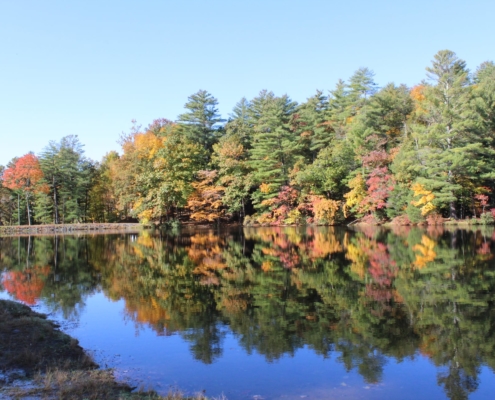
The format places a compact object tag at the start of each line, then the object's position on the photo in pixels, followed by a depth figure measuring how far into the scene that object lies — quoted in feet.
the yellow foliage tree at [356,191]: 140.87
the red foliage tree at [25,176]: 189.26
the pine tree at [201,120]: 182.91
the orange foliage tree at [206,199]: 162.40
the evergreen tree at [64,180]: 193.47
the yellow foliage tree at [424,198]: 120.26
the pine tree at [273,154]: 156.25
